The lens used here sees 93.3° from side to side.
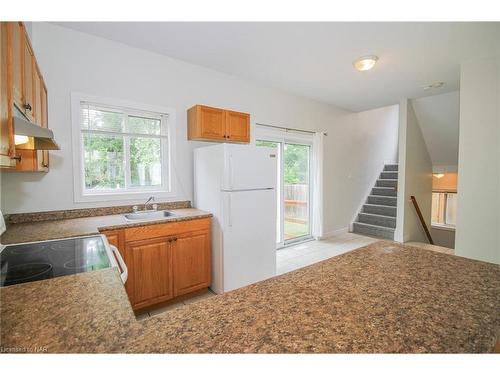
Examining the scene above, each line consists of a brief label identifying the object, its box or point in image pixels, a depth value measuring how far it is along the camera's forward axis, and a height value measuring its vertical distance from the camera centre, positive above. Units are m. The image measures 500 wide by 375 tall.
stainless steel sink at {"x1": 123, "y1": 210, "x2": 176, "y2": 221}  2.57 -0.41
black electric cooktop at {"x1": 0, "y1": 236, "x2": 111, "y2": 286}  1.09 -0.43
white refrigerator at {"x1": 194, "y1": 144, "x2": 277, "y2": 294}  2.56 -0.33
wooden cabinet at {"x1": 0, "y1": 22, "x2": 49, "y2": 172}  1.05 +0.51
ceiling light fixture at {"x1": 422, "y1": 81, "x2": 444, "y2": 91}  3.63 +1.48
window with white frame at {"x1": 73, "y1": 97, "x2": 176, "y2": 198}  2.52 +0.35
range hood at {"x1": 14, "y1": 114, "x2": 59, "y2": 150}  1.09 +0.24
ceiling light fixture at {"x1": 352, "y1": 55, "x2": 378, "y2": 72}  2.79 +1.40
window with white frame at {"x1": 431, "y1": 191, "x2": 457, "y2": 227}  6.36 -0.78
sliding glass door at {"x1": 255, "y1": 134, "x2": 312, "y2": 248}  4.22 -0.15
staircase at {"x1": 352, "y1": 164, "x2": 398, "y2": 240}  5.01 -0.69
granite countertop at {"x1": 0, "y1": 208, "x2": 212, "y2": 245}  1.67 -0.40
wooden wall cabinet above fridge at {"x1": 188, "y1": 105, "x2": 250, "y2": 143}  2.86 +0.70
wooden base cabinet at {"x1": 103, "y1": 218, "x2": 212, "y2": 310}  2.15 -0.79
